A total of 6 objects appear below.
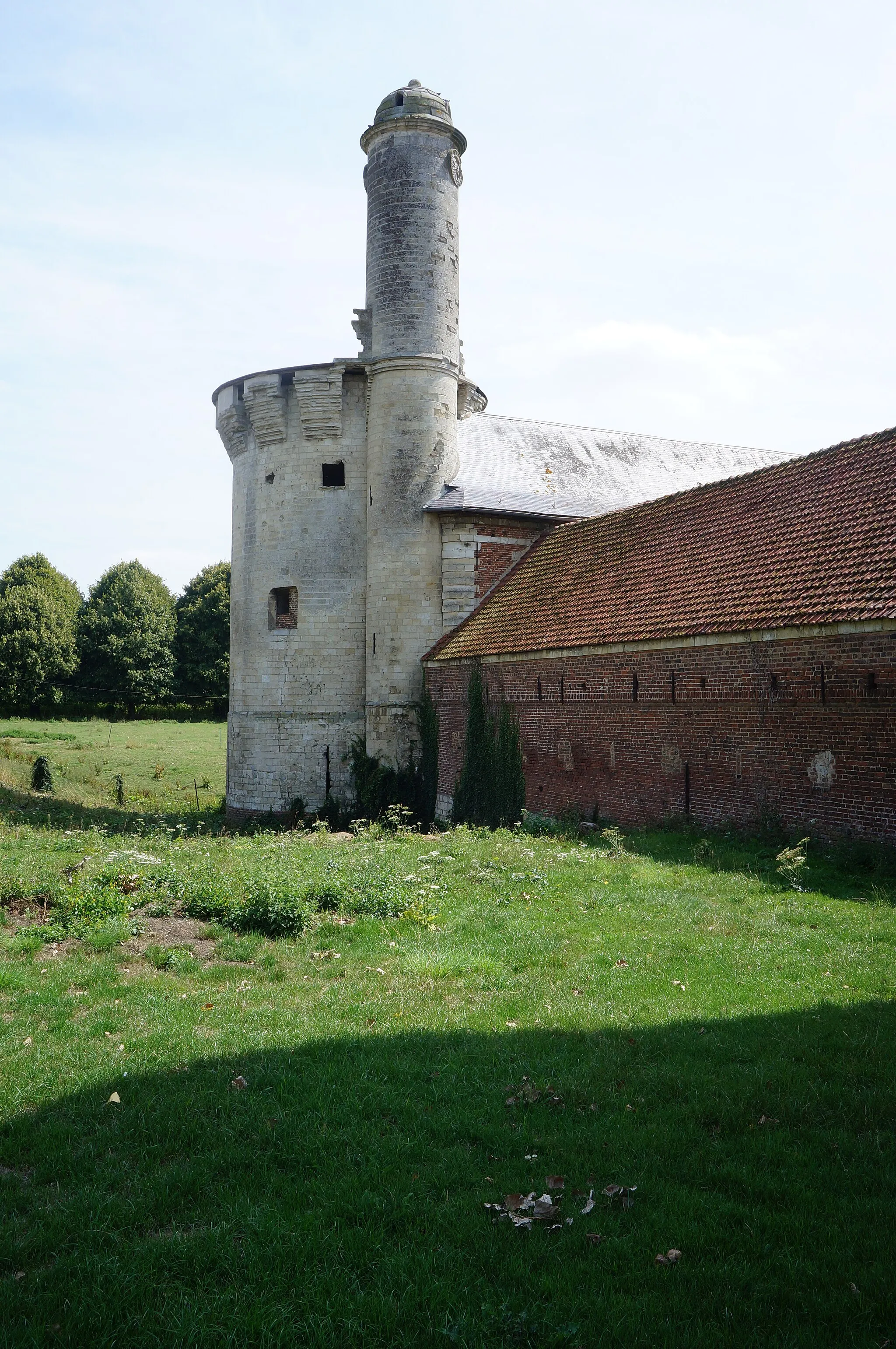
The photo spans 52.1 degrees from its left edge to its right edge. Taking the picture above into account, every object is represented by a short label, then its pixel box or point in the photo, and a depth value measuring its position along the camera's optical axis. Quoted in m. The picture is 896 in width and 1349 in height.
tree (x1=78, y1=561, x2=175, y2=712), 51.59
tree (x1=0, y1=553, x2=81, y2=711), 48.22
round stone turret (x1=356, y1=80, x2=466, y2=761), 20.67
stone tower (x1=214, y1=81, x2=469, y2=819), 20.77
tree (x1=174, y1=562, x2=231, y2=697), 53.47
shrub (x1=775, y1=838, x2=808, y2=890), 9.14
